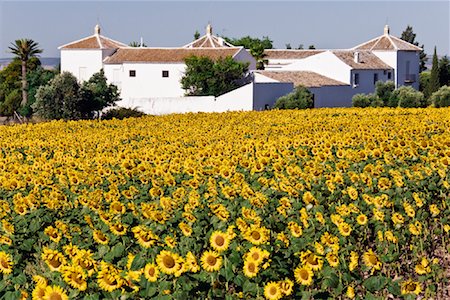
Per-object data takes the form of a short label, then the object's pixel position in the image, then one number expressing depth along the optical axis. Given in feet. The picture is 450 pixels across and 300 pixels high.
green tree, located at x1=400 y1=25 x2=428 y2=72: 561.70
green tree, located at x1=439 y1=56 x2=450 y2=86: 381.18
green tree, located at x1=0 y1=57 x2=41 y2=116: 417.41
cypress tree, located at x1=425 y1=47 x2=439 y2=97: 356.10
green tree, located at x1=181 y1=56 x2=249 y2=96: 313.98
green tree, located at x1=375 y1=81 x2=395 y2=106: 287.20
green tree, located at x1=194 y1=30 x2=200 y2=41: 488.63
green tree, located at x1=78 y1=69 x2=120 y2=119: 272.80
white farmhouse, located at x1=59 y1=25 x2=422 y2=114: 276.52
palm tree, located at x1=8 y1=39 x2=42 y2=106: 401.92
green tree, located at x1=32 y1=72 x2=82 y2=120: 259.95
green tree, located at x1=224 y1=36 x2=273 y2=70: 402.85
